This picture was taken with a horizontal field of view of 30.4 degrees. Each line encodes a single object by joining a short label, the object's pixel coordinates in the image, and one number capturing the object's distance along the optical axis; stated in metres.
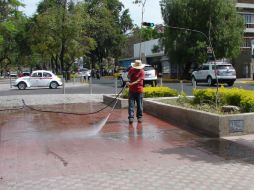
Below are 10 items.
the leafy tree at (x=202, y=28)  43.84
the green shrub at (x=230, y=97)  10.54
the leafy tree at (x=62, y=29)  46.12
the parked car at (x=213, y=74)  34.16
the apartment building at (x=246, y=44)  54.16
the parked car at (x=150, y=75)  31.62
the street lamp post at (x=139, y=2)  43.69
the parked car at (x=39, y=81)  36.00
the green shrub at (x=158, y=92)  15.59
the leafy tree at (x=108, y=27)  67.81
